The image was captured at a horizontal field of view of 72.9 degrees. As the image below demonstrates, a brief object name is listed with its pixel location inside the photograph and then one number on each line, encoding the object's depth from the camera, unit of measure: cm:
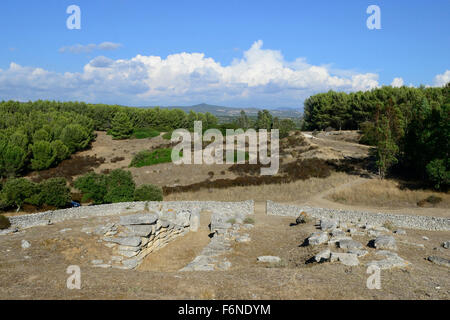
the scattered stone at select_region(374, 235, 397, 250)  1215
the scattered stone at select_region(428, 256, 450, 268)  1106
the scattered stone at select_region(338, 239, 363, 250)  1186
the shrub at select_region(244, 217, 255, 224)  1926
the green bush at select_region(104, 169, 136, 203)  2600
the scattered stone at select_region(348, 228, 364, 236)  1434
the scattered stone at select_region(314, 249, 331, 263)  1085
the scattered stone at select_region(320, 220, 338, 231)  1560
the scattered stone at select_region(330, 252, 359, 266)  1023
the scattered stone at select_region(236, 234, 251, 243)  1514
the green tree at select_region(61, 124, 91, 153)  5553
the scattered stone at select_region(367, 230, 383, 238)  1400
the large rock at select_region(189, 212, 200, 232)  1952
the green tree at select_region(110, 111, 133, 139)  7006
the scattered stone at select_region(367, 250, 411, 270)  1005
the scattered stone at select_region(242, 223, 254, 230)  1770
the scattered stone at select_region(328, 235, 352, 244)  1285
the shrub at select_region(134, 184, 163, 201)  2597
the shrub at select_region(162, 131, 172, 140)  6771
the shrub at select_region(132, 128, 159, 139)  7119
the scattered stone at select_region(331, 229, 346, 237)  1392
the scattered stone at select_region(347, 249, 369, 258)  1117
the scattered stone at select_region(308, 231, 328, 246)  1303
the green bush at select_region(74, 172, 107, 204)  2641
